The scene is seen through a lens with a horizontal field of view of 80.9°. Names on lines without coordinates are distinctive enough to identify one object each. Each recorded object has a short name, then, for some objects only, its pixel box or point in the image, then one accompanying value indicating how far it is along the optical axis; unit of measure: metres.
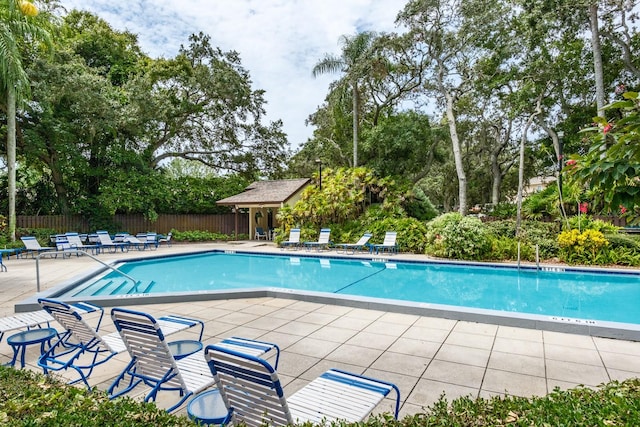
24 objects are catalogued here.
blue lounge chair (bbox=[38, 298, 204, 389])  3.37
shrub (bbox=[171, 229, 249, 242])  20.25
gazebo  20.02
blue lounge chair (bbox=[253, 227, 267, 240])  21.64
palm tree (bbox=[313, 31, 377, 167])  18.98
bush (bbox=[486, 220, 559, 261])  12.19
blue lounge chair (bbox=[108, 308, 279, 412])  2.73
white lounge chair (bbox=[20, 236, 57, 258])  13.84
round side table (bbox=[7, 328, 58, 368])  3.63
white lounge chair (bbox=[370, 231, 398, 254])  14.82
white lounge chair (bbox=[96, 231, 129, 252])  15.56
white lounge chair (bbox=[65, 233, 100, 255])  14.53
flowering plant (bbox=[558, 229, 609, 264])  11.25
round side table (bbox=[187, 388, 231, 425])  2.35
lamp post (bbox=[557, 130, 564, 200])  18.91
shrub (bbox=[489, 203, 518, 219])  18.12
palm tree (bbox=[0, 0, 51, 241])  12.52
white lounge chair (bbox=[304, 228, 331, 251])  16.22
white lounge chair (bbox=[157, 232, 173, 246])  18.24
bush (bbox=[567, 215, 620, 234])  12.21
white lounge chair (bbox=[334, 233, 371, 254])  15.32
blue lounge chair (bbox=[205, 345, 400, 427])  2.06
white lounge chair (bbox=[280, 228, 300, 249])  16.92
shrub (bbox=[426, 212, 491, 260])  12.59
